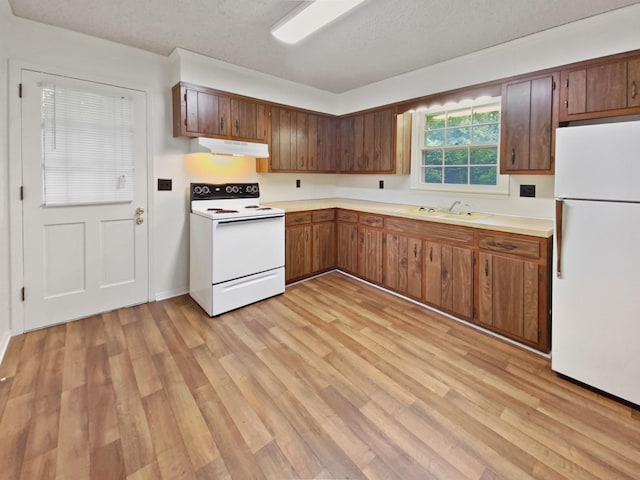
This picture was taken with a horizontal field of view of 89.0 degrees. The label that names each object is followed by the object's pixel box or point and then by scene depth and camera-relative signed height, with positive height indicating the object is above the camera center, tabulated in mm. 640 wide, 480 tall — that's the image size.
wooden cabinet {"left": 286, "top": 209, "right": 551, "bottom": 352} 2420 -333
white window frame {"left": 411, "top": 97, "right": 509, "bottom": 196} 3150 +784
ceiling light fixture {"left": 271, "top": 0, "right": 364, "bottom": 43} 2016 +1405
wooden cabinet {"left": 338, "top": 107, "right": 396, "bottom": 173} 3844 +1082
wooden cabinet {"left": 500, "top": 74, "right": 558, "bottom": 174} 2518 +827
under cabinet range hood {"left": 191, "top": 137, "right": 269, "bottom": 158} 3137 +805
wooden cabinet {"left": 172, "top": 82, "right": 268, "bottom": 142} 3078 +1145
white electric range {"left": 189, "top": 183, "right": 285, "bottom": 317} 2990 -219
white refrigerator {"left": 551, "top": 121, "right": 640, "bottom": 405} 1774 -163
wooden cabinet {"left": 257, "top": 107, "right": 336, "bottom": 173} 3846 +1074
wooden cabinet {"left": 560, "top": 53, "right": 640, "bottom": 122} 2168 +978
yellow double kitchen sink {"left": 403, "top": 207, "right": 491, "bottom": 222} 3005 +137
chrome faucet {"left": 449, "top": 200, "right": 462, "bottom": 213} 3334 +243
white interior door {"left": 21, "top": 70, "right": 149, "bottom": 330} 2586 -92
